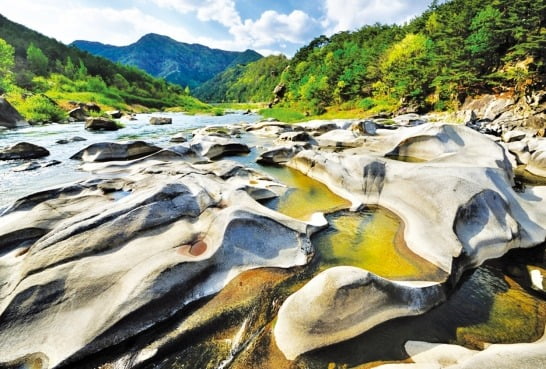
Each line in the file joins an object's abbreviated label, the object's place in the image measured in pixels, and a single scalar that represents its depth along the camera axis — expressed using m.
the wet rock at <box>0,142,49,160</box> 16.44
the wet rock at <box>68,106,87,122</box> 43.16
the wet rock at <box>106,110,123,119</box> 51.30
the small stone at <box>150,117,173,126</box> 42.22
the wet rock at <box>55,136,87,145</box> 21.64
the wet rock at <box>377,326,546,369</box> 3.41
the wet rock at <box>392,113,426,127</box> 31.51
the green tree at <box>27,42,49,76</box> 81.51
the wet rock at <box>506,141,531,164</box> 16.19
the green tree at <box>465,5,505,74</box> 32.16
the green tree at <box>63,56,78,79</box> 88.26
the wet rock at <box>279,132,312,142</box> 21.75
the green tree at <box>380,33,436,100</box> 40.47
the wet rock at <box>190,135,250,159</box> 17.63
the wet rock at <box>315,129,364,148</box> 20.68
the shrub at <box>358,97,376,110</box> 50.34
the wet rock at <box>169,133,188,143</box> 22.74
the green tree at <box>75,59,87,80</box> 88.44
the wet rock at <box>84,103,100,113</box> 52.56
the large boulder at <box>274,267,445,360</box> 4.40
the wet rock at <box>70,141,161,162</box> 15.84
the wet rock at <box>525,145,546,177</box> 14.14
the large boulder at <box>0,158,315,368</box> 4.35
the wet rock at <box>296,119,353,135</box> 27.81
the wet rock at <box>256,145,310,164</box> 16.69
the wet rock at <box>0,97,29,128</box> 29.76
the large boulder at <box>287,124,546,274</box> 6.86
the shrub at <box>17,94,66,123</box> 36.25
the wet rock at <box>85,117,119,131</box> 31.38
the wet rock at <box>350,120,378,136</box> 23.41
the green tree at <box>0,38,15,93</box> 42.00
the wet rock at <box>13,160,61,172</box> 14.03
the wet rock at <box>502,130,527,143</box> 20.36
